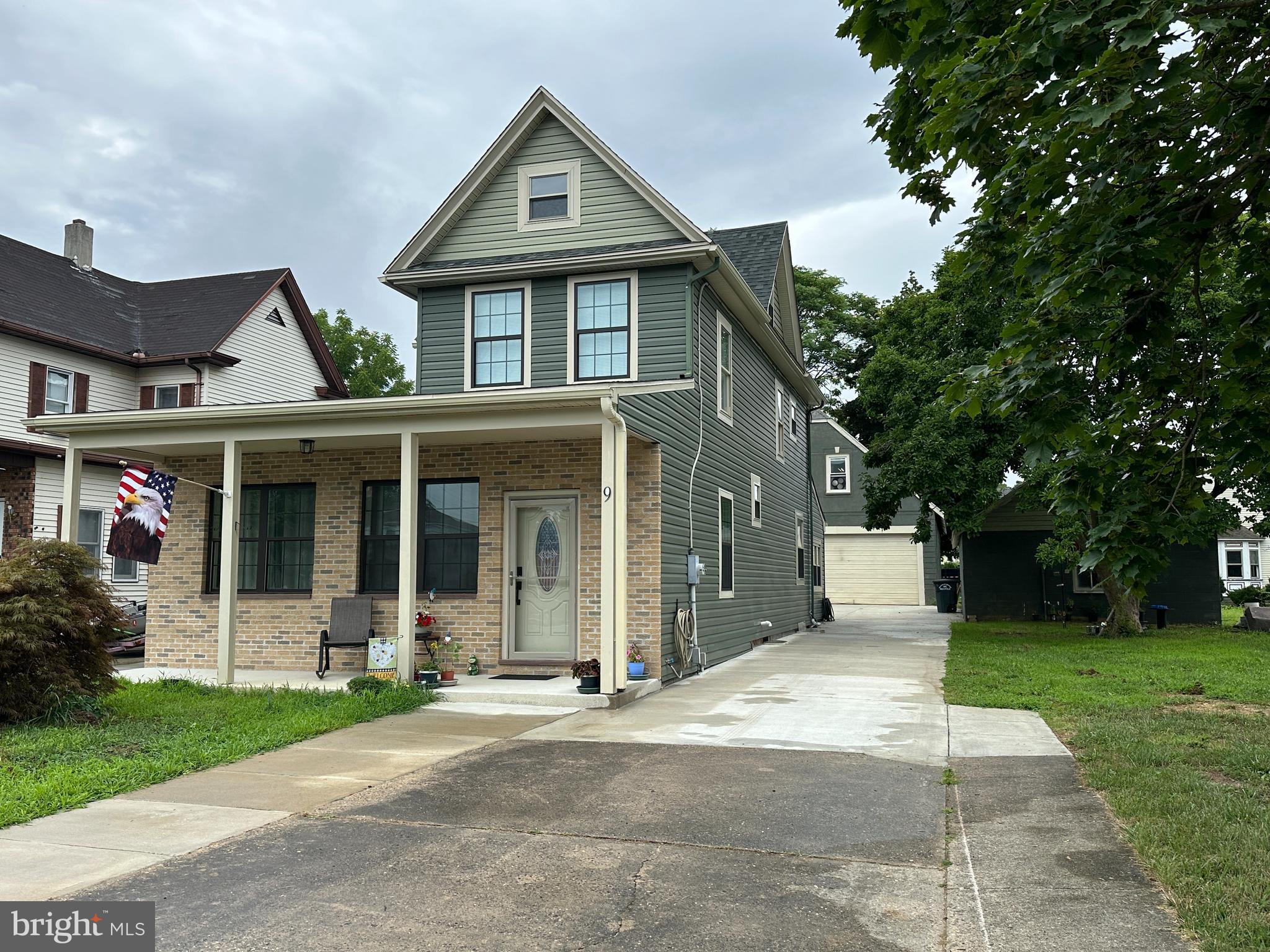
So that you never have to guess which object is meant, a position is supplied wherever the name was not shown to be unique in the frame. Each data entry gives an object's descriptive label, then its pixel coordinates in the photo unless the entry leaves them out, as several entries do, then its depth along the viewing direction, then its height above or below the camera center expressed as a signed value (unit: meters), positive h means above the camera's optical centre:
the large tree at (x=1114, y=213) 3.83 +1.59
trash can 28.23 -1.27
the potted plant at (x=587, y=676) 10.04 -1.29
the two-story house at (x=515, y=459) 10.73 +1.21
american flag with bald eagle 10.08 +0.39
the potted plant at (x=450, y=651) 11.69 -1.20
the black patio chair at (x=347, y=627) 11.67 -0.90
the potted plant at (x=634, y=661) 11.02 -1.25
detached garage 32.97 -0.59
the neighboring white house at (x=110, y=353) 18.95 +4.53
